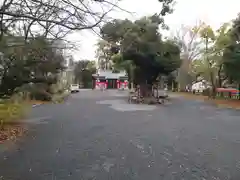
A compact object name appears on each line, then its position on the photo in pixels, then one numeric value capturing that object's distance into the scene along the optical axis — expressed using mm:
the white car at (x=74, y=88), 27114
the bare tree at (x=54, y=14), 3280
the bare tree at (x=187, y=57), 27484
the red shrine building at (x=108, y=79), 39201
